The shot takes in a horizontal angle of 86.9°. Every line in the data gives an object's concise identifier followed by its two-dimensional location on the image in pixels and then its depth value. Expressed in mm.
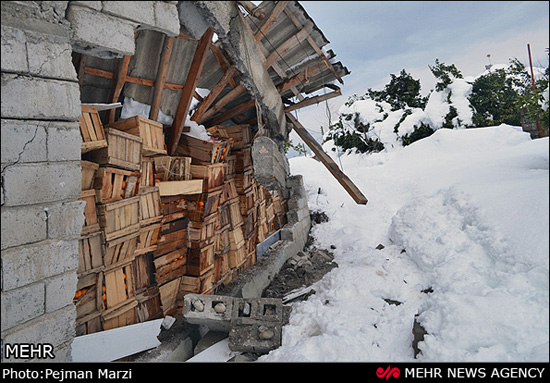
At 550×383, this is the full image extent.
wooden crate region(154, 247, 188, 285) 4836
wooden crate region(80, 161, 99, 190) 3678
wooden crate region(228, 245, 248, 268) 6562
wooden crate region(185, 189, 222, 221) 5520
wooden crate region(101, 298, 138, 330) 3857
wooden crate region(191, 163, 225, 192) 5551
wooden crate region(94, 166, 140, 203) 3814
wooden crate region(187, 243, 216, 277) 5406
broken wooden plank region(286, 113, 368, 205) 7087
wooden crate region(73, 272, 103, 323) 3596
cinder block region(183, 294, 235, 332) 4258
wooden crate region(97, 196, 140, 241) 3830
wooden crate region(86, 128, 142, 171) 3846
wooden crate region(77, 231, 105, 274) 3627
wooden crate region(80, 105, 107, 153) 3562
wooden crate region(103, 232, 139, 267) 3908
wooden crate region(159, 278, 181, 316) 4840
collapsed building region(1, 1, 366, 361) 2334
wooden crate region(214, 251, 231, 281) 6000
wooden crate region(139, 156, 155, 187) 4566
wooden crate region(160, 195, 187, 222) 5035
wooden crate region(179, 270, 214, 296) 5301
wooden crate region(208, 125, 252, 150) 6965
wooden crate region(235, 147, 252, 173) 7121
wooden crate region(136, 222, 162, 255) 4467
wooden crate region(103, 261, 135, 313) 3896
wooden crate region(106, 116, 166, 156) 4363
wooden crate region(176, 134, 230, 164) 5625
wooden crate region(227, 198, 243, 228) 6727
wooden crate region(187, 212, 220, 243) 5473
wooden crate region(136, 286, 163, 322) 4426
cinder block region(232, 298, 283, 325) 4258
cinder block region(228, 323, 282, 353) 3887
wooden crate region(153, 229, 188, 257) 4896
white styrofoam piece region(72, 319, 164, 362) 3412
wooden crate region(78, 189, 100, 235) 3662
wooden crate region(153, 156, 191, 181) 4988
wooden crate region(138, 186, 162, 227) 4492
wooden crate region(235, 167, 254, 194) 7156
